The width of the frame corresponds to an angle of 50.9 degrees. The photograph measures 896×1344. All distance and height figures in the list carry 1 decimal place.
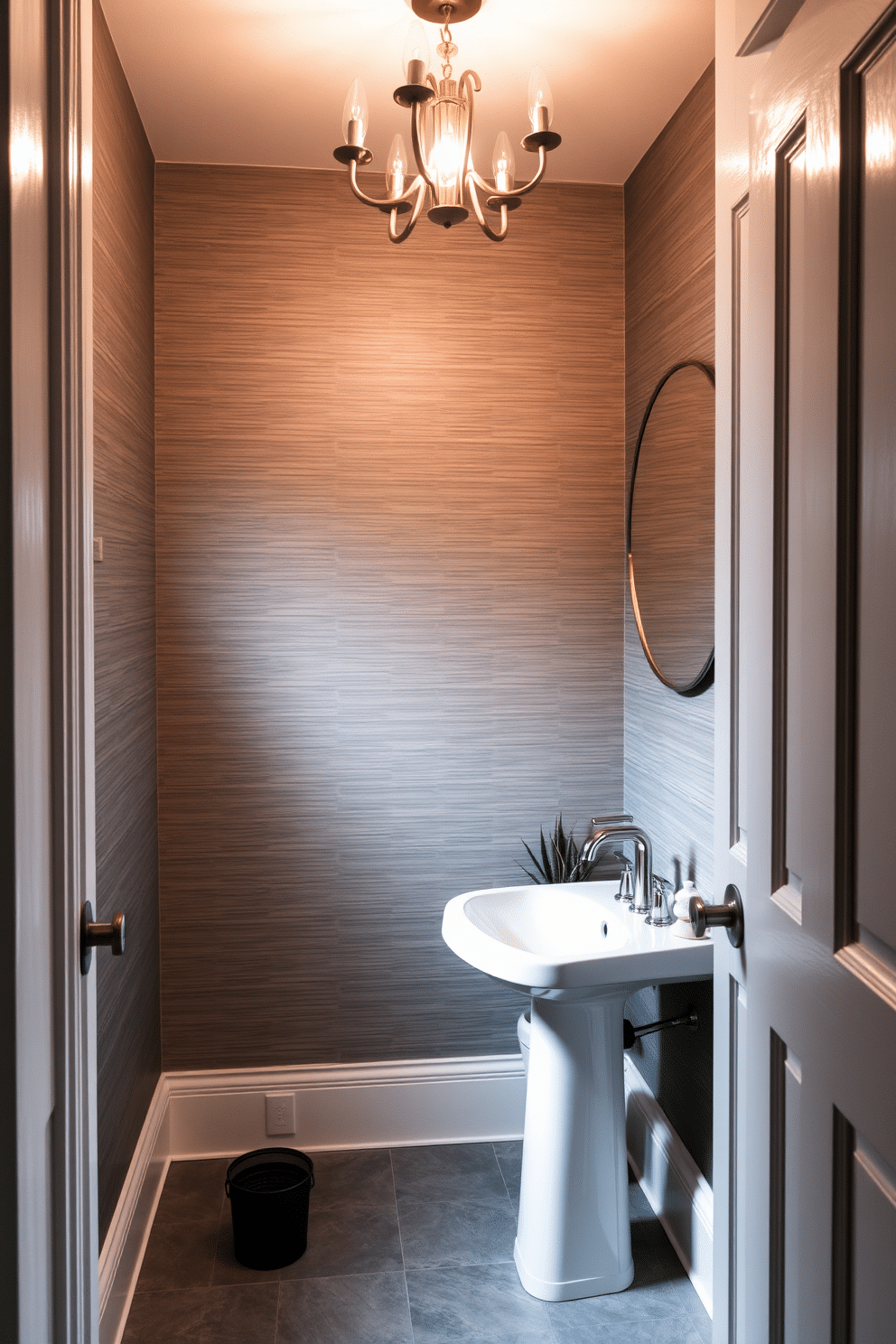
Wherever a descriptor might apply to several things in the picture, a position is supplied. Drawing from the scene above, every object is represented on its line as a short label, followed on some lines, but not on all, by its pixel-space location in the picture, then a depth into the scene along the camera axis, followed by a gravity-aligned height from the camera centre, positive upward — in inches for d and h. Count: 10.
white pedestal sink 78.9 -40.9
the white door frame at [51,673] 29.4 -0.7
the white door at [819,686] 31.4 -1.3
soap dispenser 78.5 -21.9
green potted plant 101.7 -22.5
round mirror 79.3 +11.6
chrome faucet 85.4 -18.7
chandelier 63.0 +37.0
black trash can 81.5 -49.7
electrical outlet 101.1 -49.3
